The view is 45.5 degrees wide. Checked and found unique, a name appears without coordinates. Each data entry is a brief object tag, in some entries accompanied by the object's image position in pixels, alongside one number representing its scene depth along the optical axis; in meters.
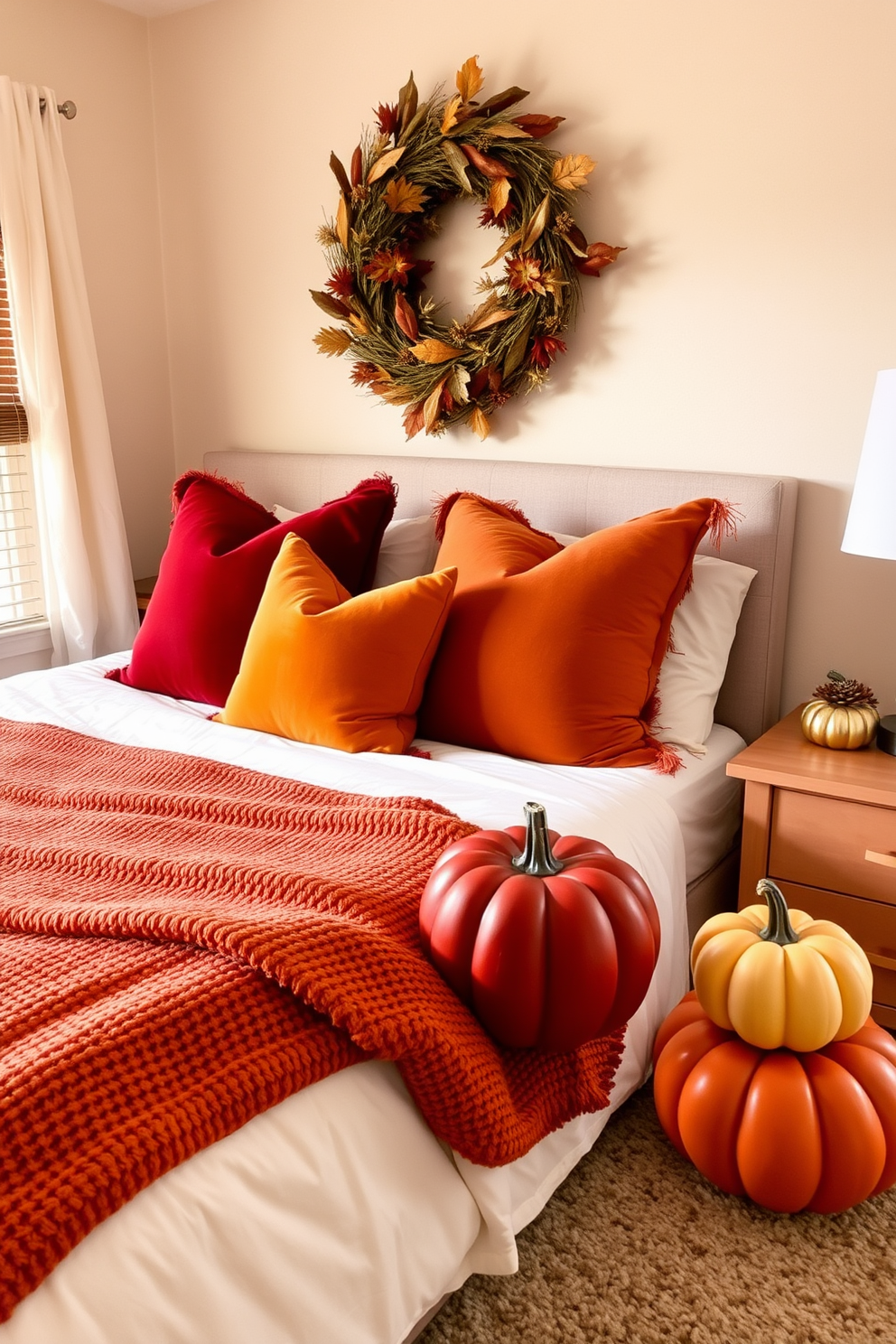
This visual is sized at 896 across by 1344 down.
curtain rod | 3.04
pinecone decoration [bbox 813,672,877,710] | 2.12
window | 3.01
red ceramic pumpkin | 1.30
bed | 0.97
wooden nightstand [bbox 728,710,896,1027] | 1.91
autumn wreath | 2.53
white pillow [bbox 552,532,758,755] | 2.22
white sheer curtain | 2.91
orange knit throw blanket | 0.98
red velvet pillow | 2.45
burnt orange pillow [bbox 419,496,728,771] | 2.05
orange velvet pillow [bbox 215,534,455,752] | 2.09
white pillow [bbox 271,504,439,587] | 2.65
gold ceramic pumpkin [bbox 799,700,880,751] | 2.09
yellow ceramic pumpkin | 1.54
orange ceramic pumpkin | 1.51
